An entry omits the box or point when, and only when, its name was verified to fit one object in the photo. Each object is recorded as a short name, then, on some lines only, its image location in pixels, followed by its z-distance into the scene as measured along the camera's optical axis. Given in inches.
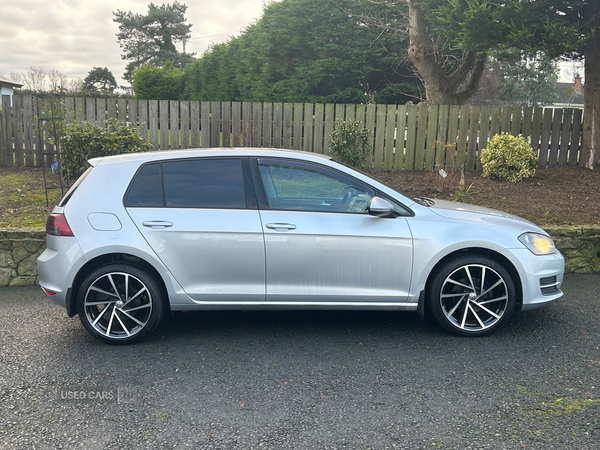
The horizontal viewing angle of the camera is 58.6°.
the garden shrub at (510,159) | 411.4
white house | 1617.0
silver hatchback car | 173.0
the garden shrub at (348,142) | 416.5
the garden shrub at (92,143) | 325.4
